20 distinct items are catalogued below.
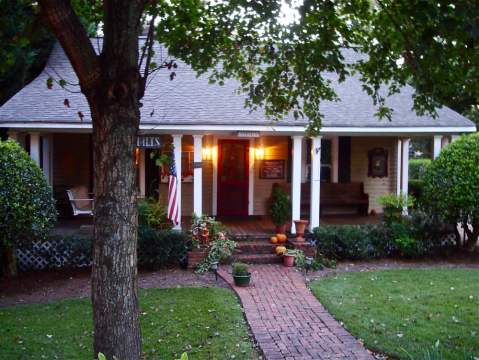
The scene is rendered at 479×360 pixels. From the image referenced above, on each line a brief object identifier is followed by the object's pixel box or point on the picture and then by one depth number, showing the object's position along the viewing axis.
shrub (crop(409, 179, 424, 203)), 18.32
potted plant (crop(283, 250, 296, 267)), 11.94
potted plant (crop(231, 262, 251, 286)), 10.00
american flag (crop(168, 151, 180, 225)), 12.32
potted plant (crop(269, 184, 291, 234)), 13.01
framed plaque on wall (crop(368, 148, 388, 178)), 16.84
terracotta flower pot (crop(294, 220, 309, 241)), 12.89
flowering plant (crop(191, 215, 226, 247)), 12.10
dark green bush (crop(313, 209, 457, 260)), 12.70
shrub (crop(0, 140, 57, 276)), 10.31
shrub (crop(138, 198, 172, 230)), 12.12
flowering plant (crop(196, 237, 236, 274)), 11.70
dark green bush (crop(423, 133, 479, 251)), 12.27
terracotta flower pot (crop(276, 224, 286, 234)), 13.19
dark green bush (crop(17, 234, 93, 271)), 11.80
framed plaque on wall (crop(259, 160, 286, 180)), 16.25
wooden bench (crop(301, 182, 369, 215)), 16.05
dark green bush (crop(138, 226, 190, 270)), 11.66
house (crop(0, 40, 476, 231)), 12.76
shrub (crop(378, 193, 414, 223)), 13.20
